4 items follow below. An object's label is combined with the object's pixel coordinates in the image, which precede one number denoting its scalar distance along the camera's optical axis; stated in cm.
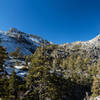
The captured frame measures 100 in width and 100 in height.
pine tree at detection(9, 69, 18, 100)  1686
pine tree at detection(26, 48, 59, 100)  1301
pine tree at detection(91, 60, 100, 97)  2814
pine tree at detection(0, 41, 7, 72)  1253
